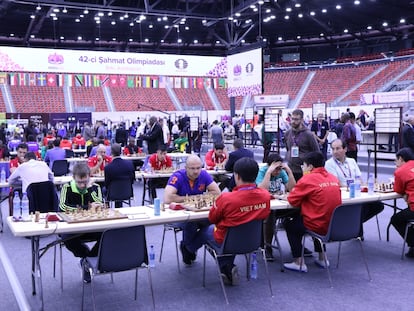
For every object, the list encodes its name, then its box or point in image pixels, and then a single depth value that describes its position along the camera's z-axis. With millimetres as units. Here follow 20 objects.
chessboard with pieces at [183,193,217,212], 3785
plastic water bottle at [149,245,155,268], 3830
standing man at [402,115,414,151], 7785
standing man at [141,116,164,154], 8953
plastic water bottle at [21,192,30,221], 3514
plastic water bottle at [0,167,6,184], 6041
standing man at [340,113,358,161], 8672
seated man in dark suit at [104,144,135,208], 5926
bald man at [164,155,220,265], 4078
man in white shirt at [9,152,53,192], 5375
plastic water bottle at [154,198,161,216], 3689
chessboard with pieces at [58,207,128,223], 3373
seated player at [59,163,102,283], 3712
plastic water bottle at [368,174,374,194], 4613
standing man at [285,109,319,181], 5184
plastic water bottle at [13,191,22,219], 3510
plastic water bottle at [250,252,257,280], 3943
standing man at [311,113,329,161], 12711
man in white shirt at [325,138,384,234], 4938
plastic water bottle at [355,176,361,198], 4462
